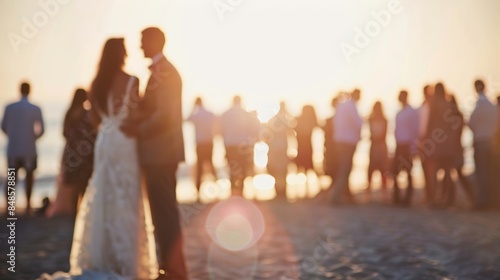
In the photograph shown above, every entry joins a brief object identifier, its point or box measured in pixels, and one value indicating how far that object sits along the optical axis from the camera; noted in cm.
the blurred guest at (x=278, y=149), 1756
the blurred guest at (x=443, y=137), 1404
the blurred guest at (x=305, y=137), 1741
